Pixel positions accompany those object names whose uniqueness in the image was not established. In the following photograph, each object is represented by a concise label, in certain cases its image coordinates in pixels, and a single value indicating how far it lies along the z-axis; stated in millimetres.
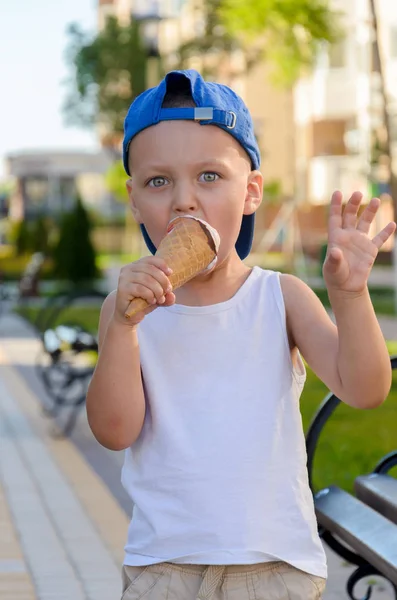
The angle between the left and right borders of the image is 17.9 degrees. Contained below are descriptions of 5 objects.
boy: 2469
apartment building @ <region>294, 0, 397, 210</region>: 44250
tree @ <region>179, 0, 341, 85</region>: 15766
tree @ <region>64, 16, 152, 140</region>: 49094
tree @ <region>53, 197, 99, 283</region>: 27469
